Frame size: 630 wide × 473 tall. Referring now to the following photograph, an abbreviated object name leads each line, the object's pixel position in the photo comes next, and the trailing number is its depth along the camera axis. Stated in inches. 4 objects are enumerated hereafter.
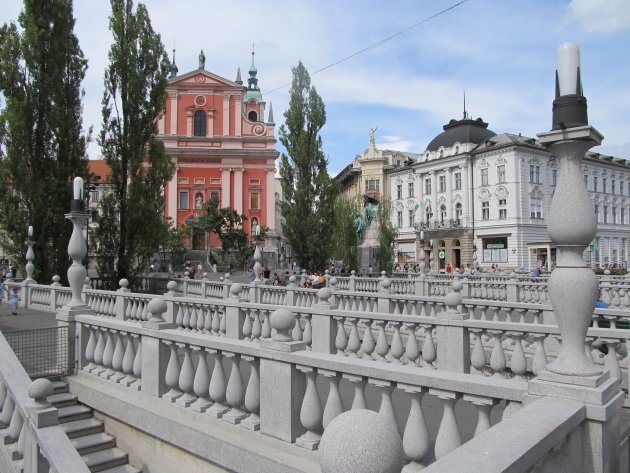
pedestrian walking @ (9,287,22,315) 674.2
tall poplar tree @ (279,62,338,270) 1066.7
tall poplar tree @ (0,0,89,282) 792.9
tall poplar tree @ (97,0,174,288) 831.1
